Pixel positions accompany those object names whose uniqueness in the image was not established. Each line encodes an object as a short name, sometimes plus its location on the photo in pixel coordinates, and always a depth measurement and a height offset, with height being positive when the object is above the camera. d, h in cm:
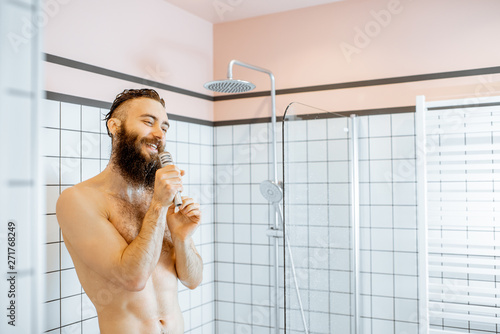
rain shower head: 175 +37
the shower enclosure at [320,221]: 141 -19
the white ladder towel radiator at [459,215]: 164 -18
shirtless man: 111 -17
